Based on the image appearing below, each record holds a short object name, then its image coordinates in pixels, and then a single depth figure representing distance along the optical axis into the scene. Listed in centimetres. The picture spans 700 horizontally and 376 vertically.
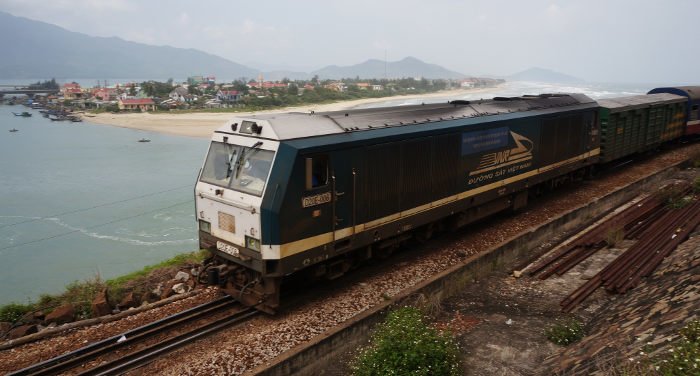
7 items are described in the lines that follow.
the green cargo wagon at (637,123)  1902
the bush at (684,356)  482
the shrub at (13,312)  1073
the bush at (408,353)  680
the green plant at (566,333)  805
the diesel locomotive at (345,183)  833
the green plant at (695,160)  2066
